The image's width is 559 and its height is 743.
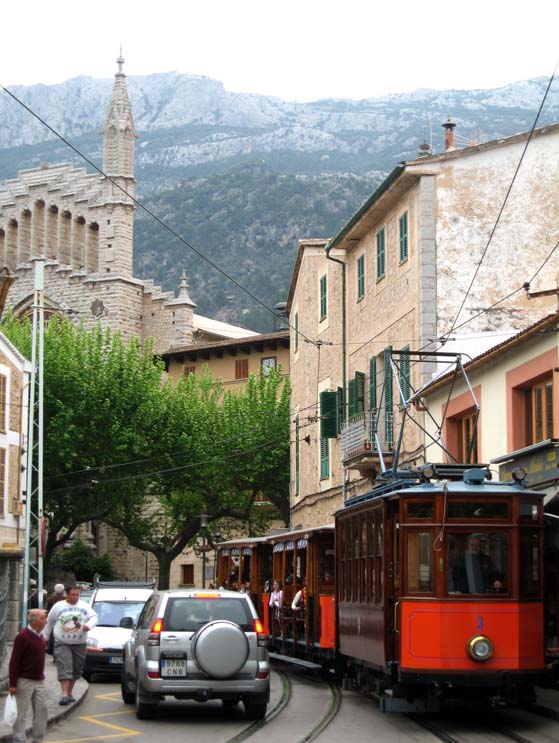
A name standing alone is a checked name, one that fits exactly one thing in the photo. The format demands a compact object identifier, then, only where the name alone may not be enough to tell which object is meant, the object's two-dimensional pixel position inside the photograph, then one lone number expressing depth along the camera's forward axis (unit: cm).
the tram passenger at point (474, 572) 1430
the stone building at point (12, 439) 3819
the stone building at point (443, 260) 2706
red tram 1405
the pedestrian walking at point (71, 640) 1678
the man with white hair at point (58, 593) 2327
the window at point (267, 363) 5994
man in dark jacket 1219
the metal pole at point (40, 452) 3127
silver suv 1494
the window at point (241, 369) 6141
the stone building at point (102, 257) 6406
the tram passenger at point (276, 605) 2581
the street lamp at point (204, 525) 4678
